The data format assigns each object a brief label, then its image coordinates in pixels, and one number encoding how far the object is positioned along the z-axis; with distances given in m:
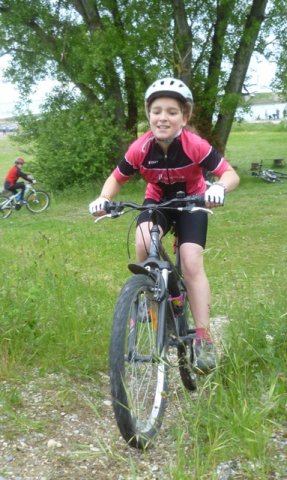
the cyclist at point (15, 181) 18.19
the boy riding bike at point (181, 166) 3.72
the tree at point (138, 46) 19.06
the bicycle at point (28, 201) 17.95
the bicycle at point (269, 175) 22.98
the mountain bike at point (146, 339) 2.94
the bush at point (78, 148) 20.30
